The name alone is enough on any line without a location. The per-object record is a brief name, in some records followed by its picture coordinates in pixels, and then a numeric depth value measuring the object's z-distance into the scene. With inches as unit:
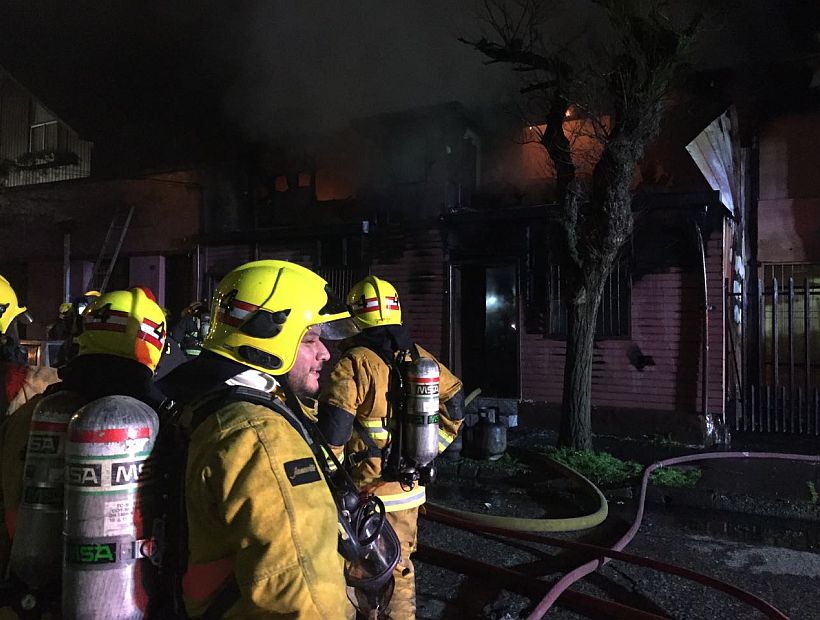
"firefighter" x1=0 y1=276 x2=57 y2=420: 136.8
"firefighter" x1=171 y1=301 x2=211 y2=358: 244.5
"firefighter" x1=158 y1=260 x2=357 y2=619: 50.1
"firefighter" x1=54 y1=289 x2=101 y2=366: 146.1
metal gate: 346.9
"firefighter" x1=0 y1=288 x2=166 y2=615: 71.2
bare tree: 264.4
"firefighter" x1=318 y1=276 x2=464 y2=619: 117.9
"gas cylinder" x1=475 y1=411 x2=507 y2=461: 303.3
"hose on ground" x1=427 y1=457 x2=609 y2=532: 192.1
